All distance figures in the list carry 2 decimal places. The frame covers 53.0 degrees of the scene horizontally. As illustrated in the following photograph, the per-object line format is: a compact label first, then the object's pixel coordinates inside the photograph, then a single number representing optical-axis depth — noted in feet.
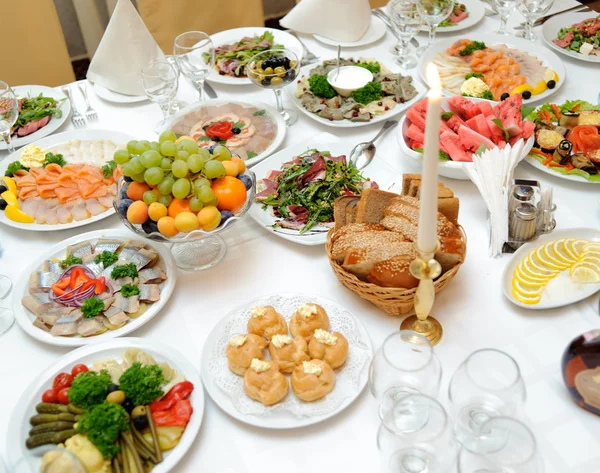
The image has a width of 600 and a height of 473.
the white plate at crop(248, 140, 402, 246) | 4.90
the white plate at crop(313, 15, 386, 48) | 7.42
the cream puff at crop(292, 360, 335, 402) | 3.70
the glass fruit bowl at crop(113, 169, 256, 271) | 4.53
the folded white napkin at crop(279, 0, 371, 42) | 6.81
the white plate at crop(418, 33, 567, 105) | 6.42
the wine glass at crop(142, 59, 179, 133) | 6.21
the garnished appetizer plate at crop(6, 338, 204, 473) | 3.45
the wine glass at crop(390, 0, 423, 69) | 6.98
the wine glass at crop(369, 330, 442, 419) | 3.30
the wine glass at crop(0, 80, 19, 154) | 5.71
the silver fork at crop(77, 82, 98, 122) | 6.72
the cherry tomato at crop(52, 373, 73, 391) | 3.87
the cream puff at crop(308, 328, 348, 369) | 3.86
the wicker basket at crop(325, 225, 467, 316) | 4.04
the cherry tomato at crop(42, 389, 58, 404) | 3.81
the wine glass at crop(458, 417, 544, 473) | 2.99
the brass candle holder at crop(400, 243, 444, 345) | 3.55
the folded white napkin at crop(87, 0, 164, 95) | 6.61
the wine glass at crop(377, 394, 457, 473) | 3.15
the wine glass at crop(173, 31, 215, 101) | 6.49
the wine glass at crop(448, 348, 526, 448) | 3.21
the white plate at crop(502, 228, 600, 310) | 4.24
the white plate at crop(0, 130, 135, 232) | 6.05
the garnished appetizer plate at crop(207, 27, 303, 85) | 7.03
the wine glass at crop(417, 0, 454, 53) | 7.00
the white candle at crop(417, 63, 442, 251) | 2.97
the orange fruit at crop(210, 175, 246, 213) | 4.56
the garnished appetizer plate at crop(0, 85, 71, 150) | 6.44
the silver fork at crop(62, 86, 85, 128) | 6.62
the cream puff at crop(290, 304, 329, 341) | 4.08
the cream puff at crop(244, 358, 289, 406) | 3.71
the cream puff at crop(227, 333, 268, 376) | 3.90
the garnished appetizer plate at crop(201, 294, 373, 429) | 3.71
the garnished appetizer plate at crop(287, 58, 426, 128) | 6.20
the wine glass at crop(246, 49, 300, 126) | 6.10
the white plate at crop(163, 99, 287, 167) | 5.90
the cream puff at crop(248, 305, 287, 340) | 4.11
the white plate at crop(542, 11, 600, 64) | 7.29
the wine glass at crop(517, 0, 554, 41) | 7.13
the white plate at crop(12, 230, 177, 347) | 4.33
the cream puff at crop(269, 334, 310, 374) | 3.89
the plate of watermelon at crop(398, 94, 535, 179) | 5.28
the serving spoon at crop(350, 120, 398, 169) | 5.58
